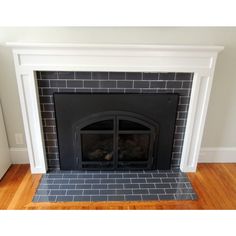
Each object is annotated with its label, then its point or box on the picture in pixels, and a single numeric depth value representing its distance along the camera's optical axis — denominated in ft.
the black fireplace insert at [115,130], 5.90
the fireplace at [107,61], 5.12
